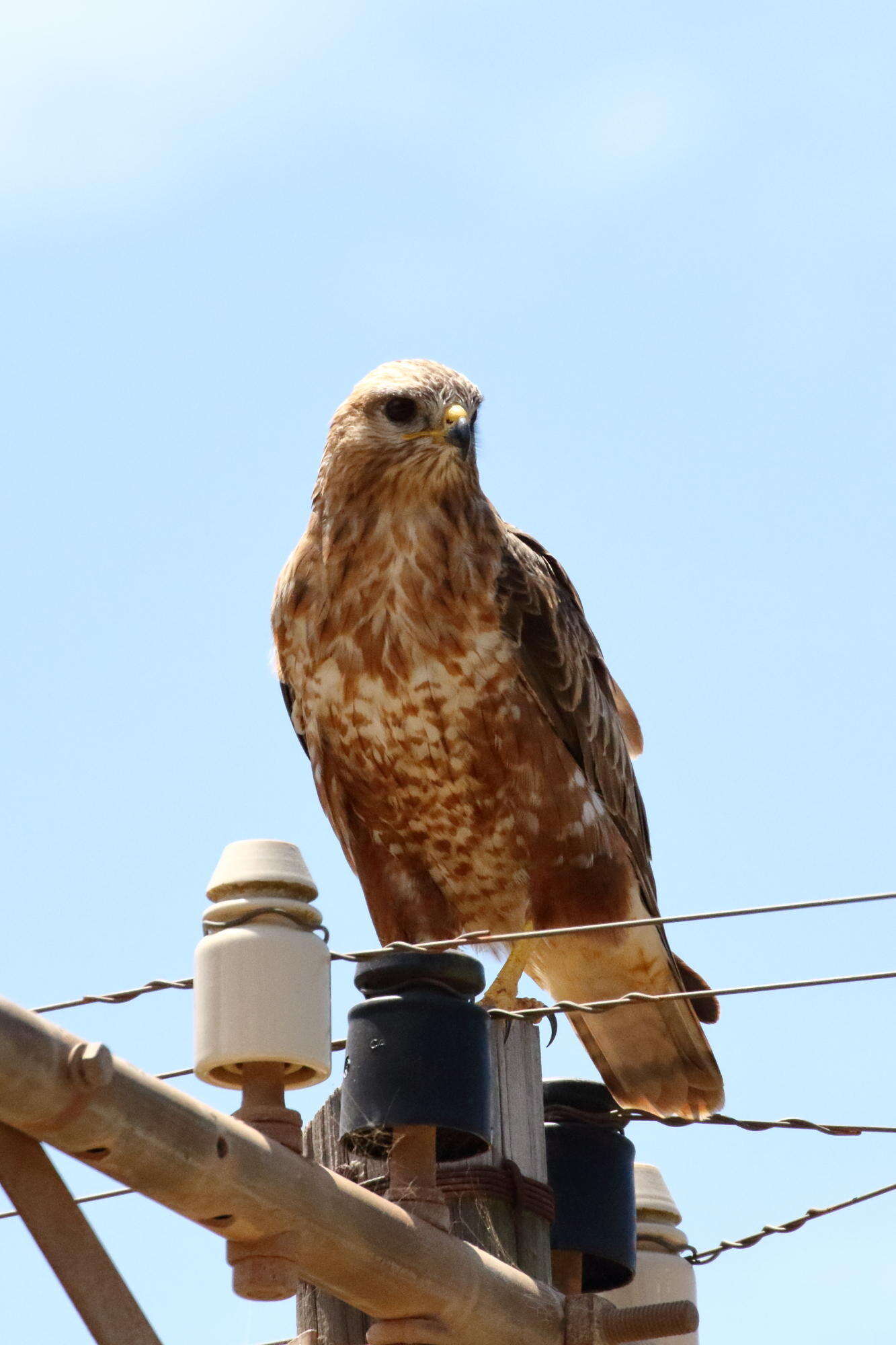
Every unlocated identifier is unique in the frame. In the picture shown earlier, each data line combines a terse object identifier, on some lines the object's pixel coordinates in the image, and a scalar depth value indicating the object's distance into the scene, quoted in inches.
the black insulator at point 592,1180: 370.3
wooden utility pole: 337.4
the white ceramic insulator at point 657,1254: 405.7
